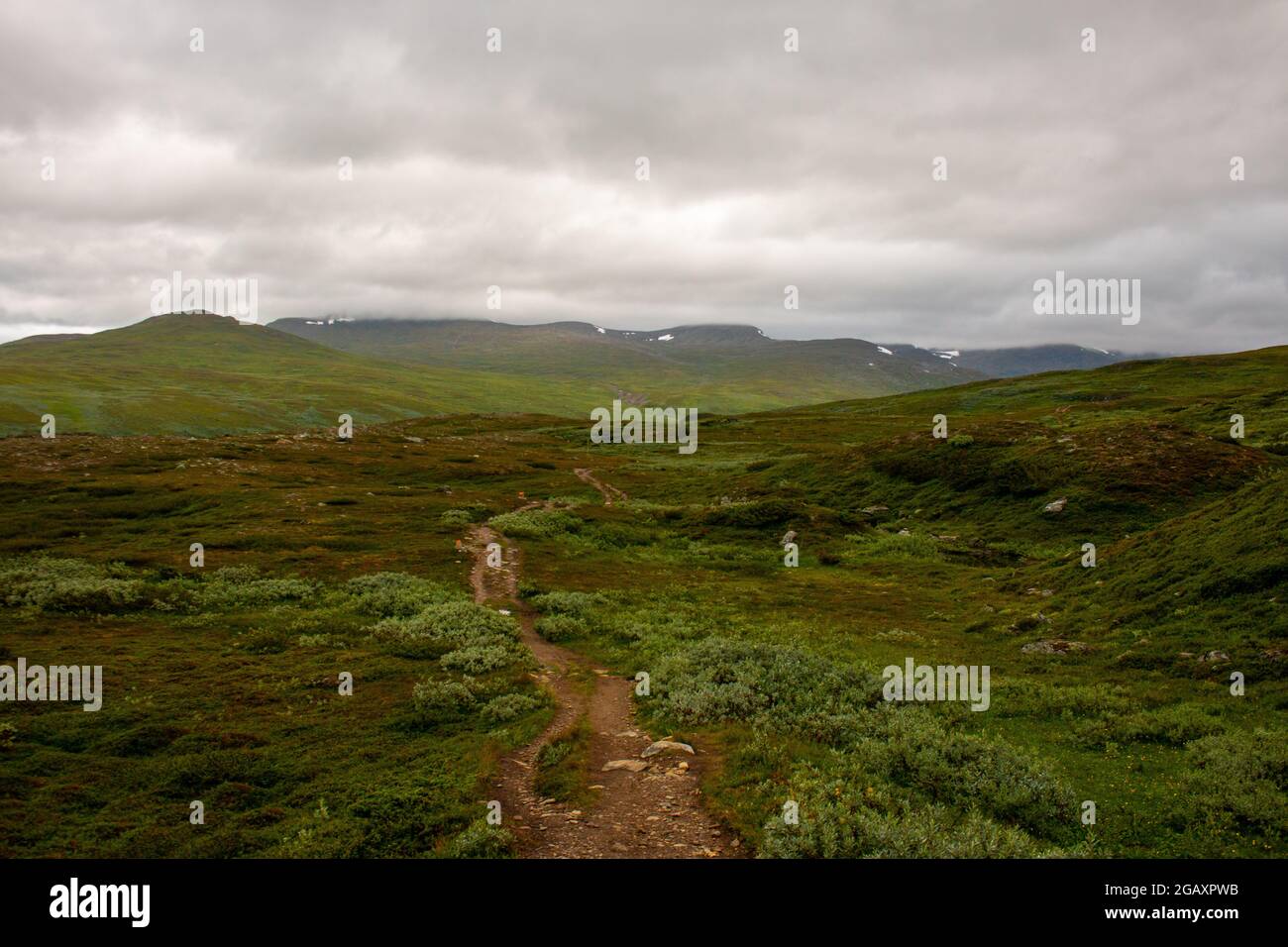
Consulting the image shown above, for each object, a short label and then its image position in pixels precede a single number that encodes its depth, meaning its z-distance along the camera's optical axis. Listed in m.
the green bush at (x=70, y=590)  26.89
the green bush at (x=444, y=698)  17.98
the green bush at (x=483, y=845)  10.75
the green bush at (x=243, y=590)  28.77
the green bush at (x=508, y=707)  17.59
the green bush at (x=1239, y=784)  11.94
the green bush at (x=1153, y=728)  15.86
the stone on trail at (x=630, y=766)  14.73
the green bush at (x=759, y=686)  17.56
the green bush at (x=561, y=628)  27.12
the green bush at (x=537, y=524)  50.22
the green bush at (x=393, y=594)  29.06
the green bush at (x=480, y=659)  21.50
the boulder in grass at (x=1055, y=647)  23.45
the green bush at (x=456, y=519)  52.72
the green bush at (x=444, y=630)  23.91
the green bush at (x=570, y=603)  30.47
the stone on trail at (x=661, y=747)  15.51
